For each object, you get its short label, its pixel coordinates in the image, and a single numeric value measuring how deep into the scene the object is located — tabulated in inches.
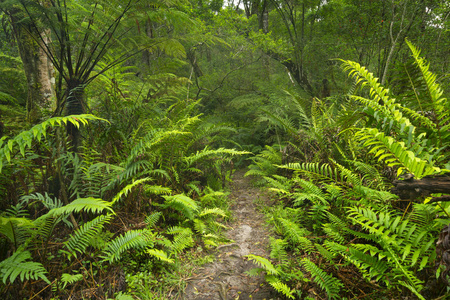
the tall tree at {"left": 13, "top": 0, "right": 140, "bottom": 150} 102.2
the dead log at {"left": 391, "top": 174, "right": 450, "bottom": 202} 50.9
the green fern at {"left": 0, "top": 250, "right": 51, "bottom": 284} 58.4
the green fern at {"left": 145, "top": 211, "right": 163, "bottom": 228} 99.0
